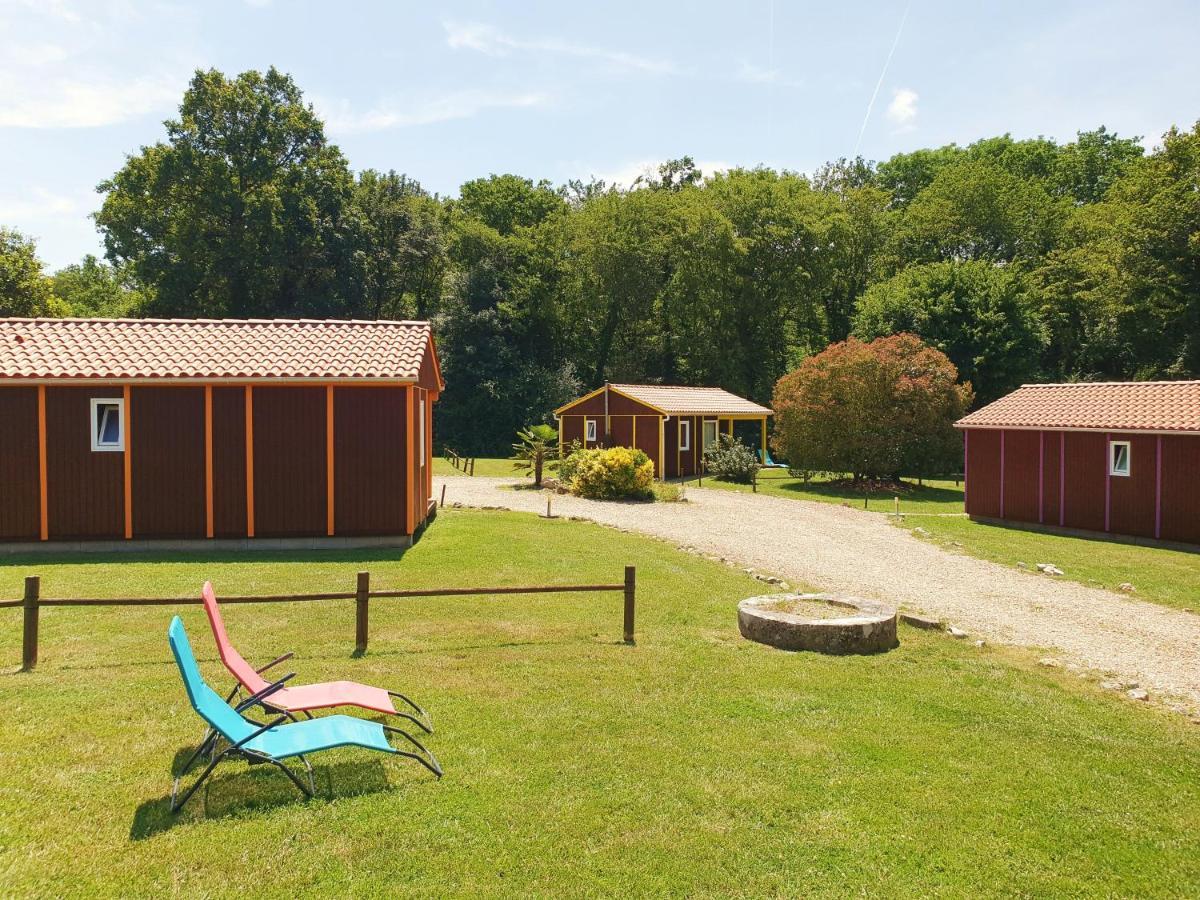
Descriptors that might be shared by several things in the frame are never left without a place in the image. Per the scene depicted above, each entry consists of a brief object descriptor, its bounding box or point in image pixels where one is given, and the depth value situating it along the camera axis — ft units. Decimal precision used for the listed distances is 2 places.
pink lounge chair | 19.29
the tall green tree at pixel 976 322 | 123.54
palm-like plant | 90.27
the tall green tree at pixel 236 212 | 127.44
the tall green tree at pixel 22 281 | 118.01
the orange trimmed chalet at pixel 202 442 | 47.26
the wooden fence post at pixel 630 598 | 30.14
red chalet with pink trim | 58.95
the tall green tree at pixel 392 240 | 146.72
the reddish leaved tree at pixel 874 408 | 97.35
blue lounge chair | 17.08
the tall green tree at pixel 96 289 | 167.73
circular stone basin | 29.86
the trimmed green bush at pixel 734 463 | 101.91
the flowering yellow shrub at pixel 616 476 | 80.94
